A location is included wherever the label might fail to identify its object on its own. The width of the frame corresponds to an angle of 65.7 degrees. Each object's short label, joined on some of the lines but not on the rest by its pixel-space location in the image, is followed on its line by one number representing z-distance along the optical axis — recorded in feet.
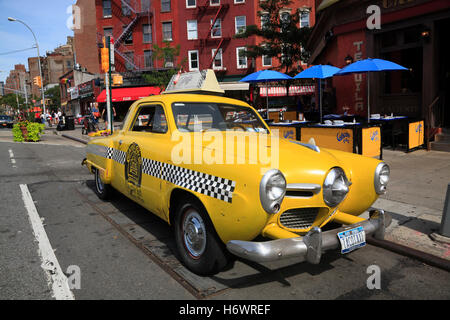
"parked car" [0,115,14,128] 127.85
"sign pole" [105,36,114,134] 53.98
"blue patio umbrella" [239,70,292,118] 43.93
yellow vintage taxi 9.46
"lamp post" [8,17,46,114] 106.52
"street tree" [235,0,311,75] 76.89
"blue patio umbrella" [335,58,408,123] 32.35
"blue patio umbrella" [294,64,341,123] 38.62
